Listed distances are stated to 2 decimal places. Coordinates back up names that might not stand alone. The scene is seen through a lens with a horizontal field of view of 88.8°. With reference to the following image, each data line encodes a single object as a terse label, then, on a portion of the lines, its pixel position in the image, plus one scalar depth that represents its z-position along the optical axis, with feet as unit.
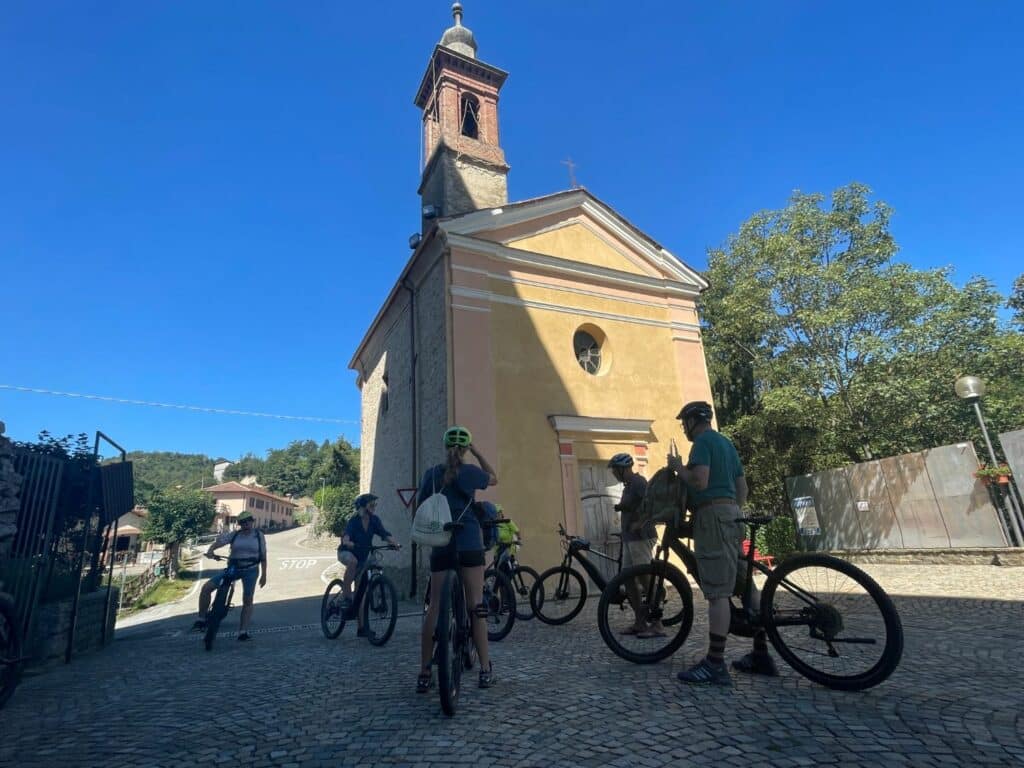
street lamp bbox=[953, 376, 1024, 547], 31.55
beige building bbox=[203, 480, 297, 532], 224.12
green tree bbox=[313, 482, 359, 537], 130.52
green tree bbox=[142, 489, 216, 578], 94.27
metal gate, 16.46
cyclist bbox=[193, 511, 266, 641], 20.86
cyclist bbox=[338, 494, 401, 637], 19.98
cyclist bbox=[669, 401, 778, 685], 10.54
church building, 32.35
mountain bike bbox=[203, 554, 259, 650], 19.06
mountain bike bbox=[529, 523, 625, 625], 18.44
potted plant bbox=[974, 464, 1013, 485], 31.53
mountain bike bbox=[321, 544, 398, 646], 17.61
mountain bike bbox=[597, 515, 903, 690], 9.31
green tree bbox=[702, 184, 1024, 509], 45.11
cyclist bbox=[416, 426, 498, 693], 10.75
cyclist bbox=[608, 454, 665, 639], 17.28
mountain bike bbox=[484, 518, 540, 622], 19.44
